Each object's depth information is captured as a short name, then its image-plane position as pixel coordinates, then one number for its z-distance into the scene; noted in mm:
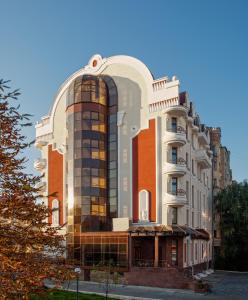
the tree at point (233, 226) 46719
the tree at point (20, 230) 9727
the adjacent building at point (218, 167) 54506
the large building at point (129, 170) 35781
